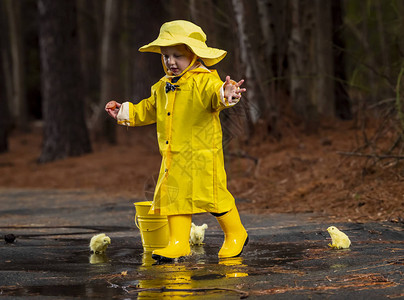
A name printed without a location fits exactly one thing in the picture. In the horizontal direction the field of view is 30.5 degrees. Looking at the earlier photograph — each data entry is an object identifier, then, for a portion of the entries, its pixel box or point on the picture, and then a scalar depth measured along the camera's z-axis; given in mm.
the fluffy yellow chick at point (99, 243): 5953
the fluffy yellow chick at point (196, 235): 6409
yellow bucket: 6145
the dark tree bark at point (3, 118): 21094
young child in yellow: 5605
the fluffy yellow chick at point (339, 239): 5758
